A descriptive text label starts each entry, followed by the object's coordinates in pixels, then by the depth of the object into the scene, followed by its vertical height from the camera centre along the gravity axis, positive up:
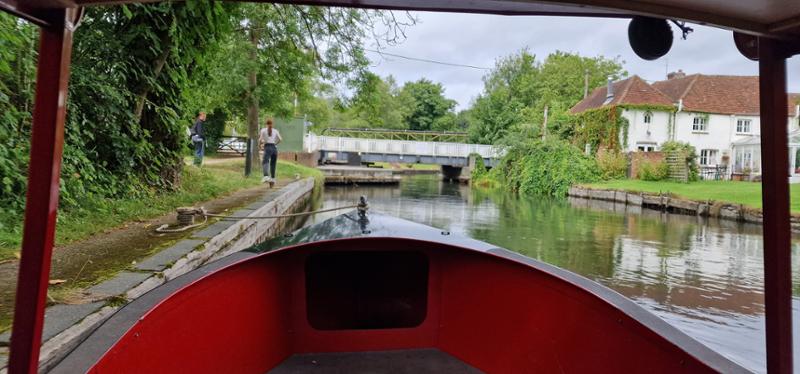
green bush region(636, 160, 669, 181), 24.20 +2.12
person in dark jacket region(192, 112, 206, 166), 12.11 +1.40
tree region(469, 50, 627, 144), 39.64 +11.33
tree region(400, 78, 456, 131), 60.28 +11.84
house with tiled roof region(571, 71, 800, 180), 28.92 +5.60
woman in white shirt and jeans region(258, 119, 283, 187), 11.11 +1.24
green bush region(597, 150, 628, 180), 25.95 +2.40
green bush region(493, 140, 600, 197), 26.23 +2.30
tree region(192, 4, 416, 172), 10.21 +3.63
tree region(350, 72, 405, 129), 13.25 +2.92
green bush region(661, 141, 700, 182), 23.33 +2.66
